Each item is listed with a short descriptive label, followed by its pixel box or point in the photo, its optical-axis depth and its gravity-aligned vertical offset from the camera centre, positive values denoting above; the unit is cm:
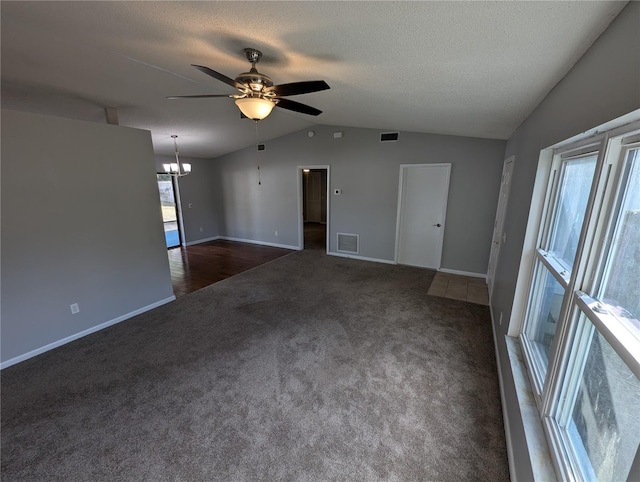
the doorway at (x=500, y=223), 339 -46
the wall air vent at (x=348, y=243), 572 -115
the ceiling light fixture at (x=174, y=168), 548 +43
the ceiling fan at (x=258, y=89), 177 +69
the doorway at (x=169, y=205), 681 -42
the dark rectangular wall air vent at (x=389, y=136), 485 +98
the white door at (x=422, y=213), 471 -42
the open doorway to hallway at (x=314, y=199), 992 -37
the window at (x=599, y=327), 86 -47
